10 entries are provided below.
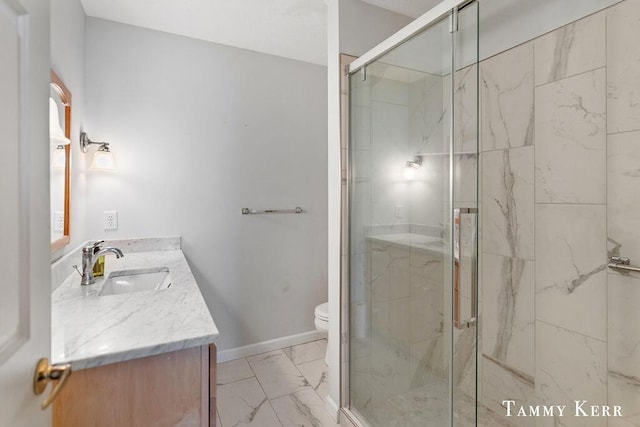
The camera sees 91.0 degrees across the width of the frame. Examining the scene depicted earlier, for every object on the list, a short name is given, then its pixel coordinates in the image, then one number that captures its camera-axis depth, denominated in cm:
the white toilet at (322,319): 230
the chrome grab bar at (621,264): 121
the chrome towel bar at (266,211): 250
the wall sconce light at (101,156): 195
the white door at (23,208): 53
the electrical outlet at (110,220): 210
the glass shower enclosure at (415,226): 121
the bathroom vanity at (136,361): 86
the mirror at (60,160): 138
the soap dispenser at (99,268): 163
